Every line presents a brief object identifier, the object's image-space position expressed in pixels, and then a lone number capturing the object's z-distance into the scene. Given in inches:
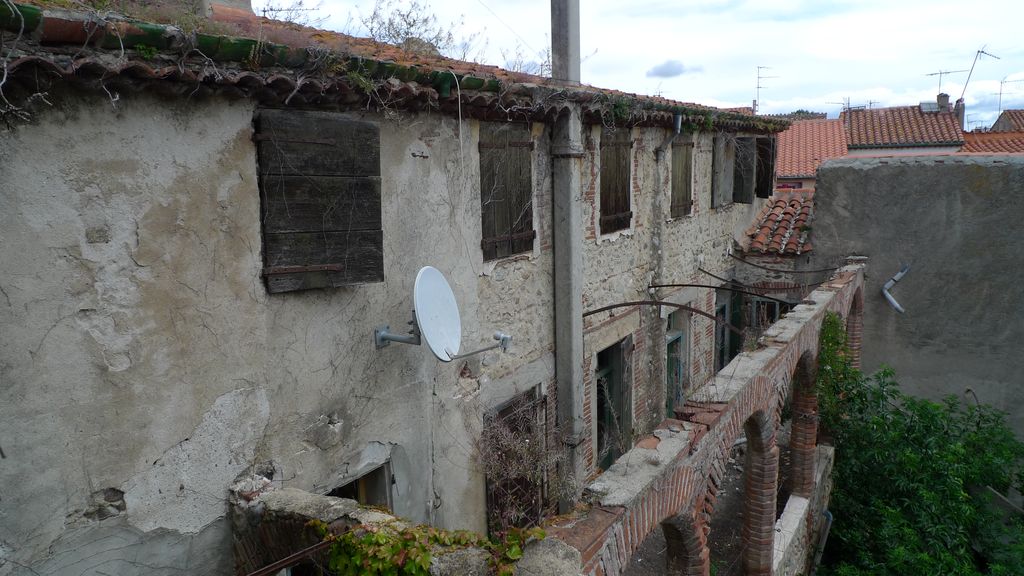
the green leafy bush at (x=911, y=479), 340.5
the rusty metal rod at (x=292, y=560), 138.5
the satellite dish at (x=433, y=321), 184.2
